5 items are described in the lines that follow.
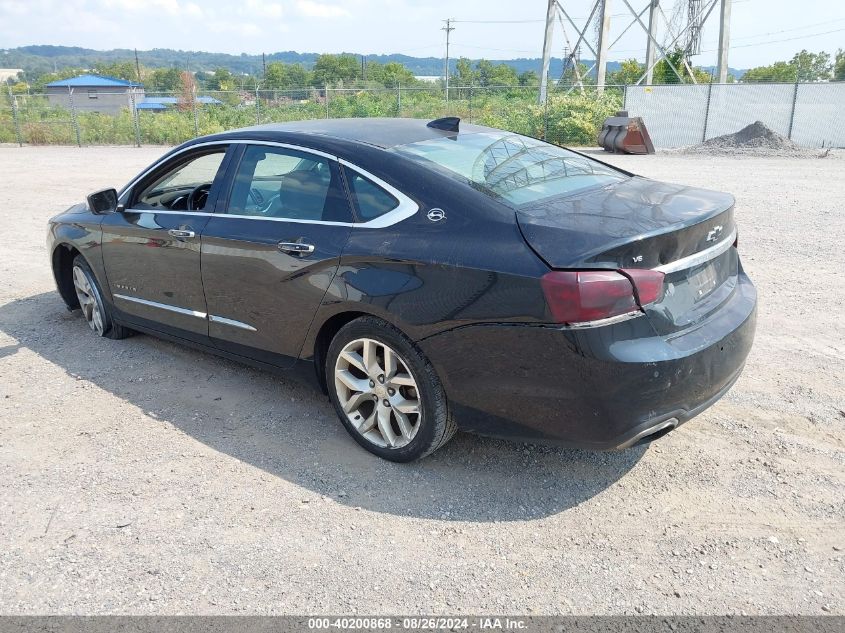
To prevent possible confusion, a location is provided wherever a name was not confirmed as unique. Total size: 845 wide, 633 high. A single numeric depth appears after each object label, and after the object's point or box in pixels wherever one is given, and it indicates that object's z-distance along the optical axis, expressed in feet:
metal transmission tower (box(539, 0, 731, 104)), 104.17
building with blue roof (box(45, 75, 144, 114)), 229.23
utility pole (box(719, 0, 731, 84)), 103.22
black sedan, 9.91
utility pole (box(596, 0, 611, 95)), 112.06
